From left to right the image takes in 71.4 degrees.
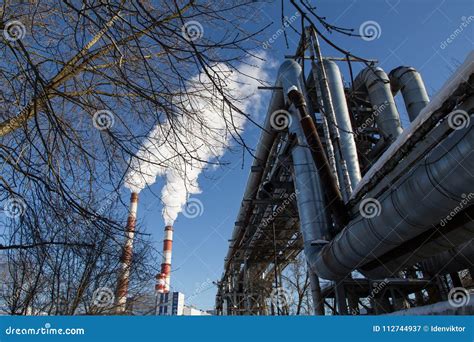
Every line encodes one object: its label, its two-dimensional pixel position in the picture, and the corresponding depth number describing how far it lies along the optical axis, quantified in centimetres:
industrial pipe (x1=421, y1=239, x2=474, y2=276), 675
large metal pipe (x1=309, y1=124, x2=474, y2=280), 335
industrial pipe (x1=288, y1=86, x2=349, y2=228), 674
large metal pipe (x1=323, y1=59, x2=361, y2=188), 744
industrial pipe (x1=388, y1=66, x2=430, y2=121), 919
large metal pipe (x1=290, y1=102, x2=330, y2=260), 709
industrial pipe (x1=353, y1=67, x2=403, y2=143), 901
